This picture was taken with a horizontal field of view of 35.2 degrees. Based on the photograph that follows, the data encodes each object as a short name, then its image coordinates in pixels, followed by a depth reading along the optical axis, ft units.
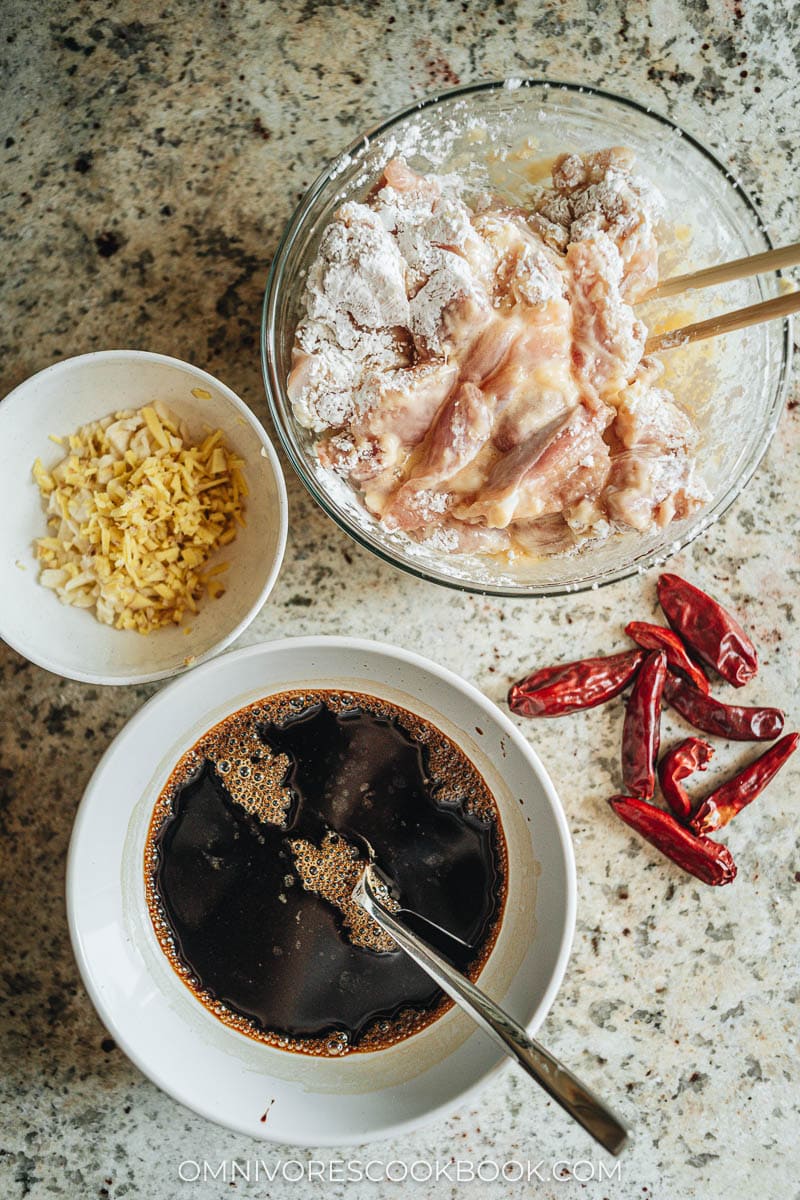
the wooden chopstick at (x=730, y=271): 1.27
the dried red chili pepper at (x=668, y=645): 1.62
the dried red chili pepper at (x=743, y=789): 1.62
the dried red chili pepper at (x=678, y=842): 1.61
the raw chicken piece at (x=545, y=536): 1.43
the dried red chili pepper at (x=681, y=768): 1.63
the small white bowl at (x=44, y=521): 1.50
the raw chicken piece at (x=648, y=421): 1.37
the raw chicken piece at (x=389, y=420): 1.36
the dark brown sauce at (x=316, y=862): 1.61
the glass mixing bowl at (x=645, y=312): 1.46
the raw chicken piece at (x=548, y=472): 1.34
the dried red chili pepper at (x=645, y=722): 1.61
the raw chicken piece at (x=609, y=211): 1.39
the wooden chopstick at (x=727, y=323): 1.27
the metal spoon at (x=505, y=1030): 1.20
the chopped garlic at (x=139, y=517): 1.51
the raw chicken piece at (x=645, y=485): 1.37
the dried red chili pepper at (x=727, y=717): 1.62
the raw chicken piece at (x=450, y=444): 1.35
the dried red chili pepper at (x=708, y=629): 1.62
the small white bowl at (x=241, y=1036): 1.49
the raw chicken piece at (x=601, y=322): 1.35
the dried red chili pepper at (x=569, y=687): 1.61
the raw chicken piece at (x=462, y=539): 1.44
